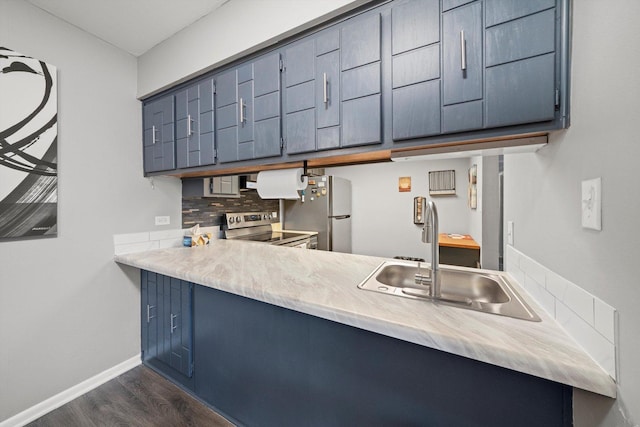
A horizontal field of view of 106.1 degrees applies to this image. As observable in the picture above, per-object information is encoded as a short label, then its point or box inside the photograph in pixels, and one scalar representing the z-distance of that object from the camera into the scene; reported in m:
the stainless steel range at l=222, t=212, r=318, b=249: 2.76
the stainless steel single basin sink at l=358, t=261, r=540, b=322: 0.93
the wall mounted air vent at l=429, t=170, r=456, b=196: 3.55
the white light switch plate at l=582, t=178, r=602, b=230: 0.61
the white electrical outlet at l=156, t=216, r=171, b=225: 2.23
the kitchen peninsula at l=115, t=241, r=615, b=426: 0.71
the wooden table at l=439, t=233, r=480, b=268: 2.53
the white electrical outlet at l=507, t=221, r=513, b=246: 1.29
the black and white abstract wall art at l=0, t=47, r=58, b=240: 1.44
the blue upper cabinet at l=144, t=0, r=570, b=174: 0.84
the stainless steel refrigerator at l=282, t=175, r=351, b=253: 3.46
